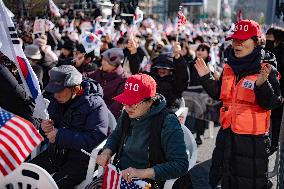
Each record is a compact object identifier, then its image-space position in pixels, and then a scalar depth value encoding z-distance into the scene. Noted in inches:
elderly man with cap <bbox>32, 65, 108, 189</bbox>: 149.3
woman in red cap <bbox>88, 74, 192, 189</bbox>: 120.9
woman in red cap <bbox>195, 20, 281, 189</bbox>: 146.0
